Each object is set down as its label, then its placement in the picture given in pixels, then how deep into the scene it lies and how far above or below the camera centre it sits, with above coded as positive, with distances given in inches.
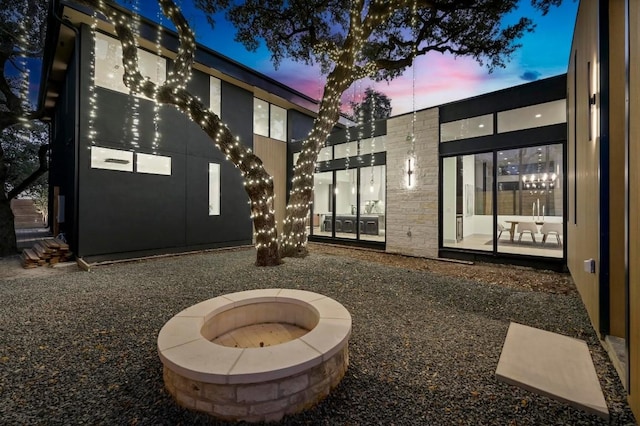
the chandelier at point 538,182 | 278.3 +35.0
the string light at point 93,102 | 211.1 +89.7
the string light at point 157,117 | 242.4 +89.2
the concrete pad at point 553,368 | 61.8 -41.7
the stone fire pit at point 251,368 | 54.6 -32.7
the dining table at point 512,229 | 270.9 -14.9
